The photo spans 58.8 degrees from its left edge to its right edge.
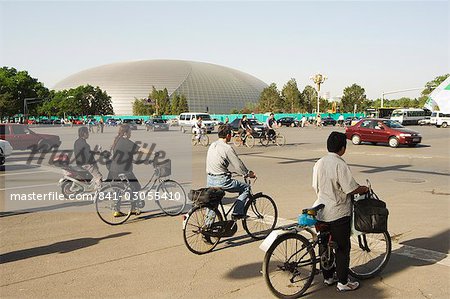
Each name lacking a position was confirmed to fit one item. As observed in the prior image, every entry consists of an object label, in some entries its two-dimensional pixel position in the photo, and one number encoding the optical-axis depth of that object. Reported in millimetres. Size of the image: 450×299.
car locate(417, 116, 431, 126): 60747
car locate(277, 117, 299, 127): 62312
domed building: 153375
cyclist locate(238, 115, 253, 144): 23403
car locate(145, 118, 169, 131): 52169
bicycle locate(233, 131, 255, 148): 23566
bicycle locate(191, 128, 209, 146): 25806
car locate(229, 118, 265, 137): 32162
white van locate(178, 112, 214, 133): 48559
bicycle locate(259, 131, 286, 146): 23438
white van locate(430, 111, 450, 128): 52203
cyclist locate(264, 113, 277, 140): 23406
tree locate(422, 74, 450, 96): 128125
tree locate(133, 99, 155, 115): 128250
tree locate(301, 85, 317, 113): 95562
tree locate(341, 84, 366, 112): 95931
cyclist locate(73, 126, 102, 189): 8594
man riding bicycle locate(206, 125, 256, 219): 5828
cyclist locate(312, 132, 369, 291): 4145
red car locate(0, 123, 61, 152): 20000
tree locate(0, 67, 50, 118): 72256
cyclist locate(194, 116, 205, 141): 25647
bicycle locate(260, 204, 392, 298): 4160
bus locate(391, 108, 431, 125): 59688
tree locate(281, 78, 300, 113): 90688
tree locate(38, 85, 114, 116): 115194
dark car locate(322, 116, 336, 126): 64875
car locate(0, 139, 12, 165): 15266
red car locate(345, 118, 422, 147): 22255
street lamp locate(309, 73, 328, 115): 74312
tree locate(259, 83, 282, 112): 92562
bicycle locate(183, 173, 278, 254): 5469
